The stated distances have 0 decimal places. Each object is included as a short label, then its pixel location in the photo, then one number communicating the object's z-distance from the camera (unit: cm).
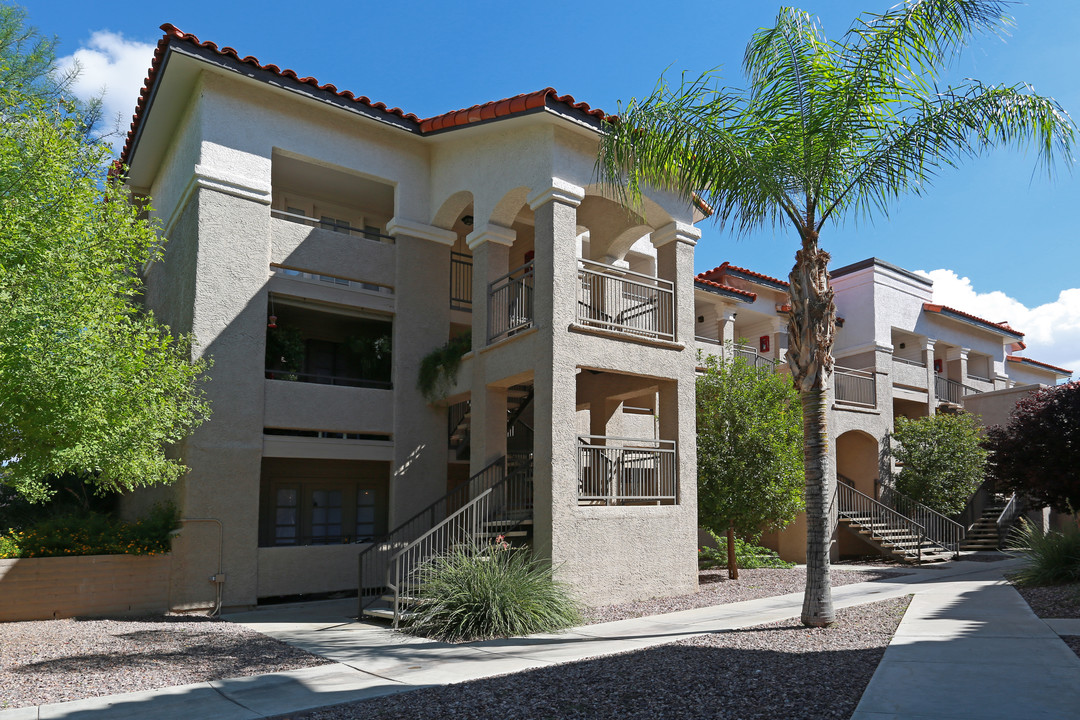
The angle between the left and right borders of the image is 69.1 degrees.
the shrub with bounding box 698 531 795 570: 1855
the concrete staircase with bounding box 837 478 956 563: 2005
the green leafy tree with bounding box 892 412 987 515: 2203
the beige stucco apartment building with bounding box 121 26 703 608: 1319
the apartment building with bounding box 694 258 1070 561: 2286
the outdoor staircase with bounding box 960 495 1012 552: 2344
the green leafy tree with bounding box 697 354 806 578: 1576
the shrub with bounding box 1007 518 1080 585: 1303
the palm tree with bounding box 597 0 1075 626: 1020
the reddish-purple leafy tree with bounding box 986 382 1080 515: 1571
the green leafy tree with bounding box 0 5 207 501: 891
